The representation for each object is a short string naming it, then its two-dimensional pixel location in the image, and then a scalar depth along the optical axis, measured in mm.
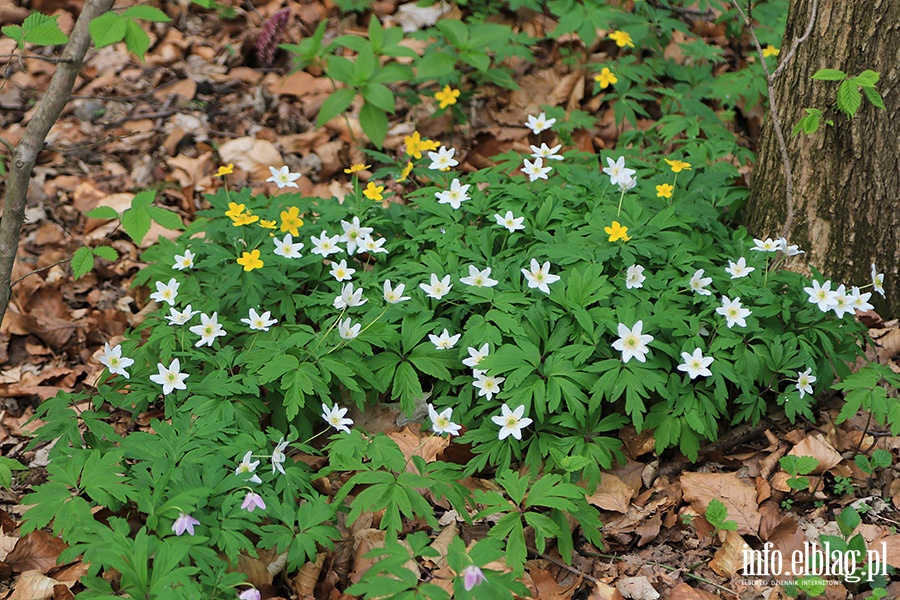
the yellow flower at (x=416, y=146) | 3389
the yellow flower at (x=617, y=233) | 2824
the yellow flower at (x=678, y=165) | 3146
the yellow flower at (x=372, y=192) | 3238
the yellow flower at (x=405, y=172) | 3312
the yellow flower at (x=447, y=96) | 4020
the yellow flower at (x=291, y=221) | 3037
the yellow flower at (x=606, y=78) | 3971
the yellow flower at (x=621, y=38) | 4109
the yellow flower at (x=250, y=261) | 2869
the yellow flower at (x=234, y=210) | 3012
